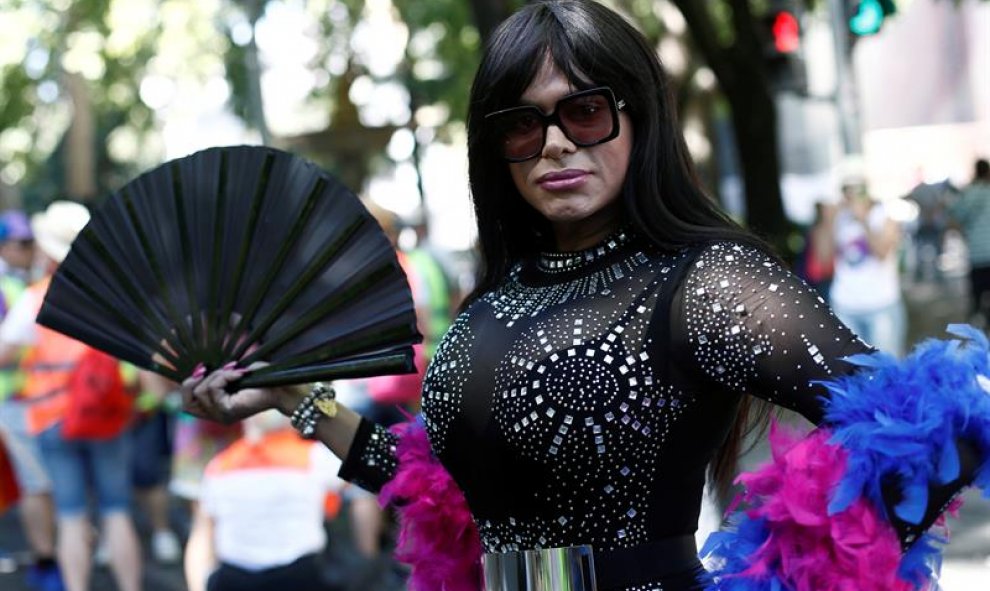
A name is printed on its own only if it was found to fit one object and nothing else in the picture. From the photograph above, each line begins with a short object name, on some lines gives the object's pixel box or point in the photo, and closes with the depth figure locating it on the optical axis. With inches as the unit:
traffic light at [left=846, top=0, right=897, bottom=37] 461.1
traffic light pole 489.1
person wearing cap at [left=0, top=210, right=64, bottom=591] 293.6
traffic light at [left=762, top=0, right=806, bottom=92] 486.6
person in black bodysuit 88.1
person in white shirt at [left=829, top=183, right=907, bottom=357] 382.6
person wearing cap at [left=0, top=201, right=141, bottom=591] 263.7
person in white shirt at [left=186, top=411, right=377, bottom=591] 208.8
